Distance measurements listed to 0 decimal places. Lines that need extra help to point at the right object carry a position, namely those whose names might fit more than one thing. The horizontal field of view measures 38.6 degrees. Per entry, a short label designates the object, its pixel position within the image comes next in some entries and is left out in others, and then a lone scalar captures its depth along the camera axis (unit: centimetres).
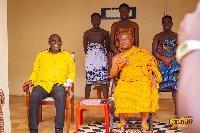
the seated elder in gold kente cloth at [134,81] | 390
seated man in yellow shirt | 415
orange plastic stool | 398
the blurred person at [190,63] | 122
